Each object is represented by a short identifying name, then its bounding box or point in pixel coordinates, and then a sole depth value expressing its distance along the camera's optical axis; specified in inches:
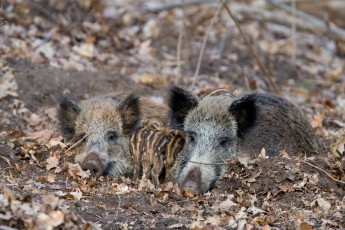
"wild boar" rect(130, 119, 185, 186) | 606.2
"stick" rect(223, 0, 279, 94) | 847.7
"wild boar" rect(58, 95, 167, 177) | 612.1
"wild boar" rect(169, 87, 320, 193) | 582.6
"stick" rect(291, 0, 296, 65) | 964.1
